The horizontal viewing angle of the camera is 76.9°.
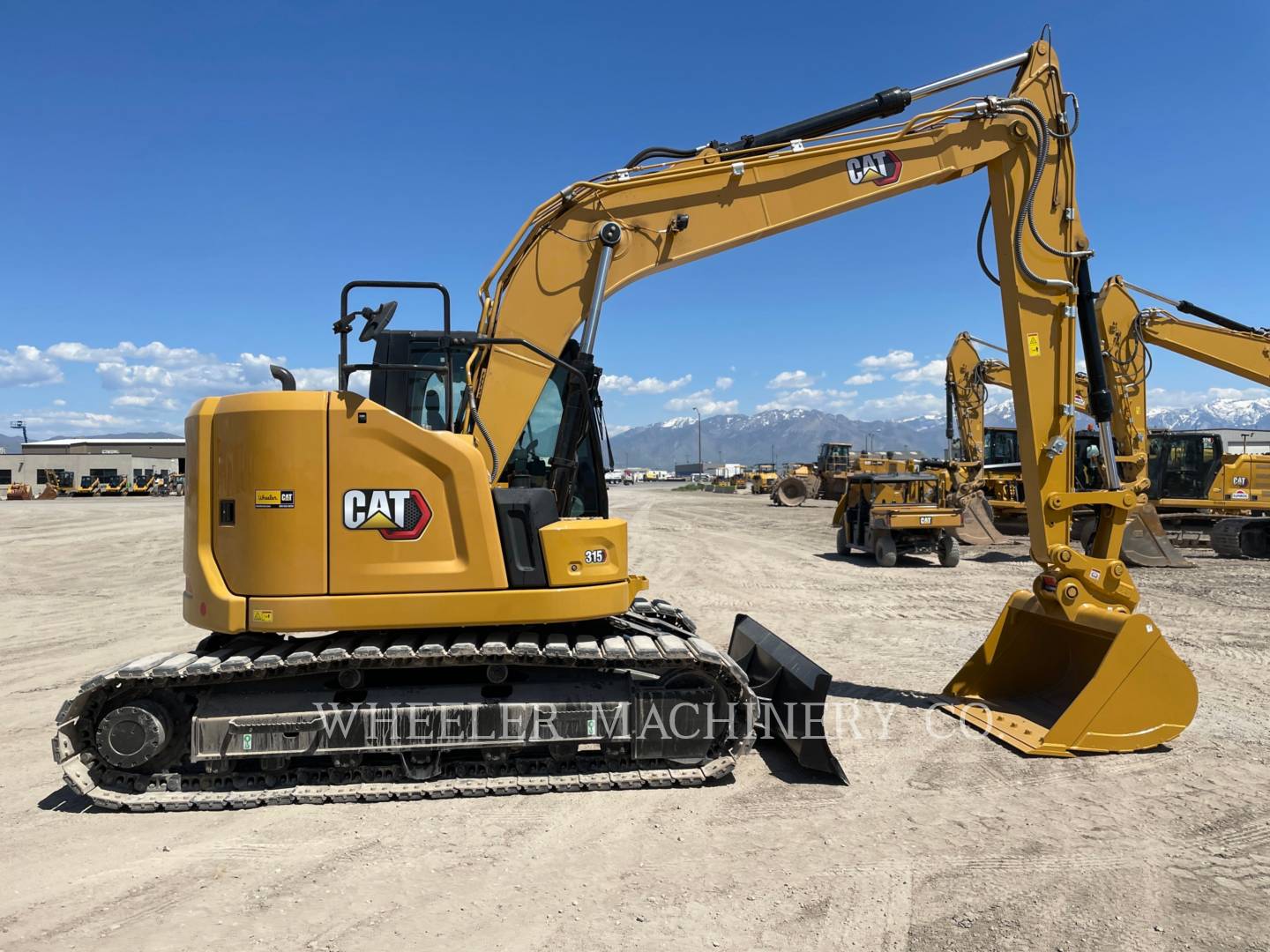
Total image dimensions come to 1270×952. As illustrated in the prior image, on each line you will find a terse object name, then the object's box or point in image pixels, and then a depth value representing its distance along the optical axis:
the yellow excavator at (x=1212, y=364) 16.11
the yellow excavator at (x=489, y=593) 4.91
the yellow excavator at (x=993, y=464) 16.31
